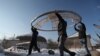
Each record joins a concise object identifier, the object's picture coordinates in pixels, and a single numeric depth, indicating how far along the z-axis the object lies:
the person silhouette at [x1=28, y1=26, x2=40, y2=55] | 3.43
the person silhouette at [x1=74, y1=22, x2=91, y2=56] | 3.39
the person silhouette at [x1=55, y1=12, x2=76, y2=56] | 2.83
